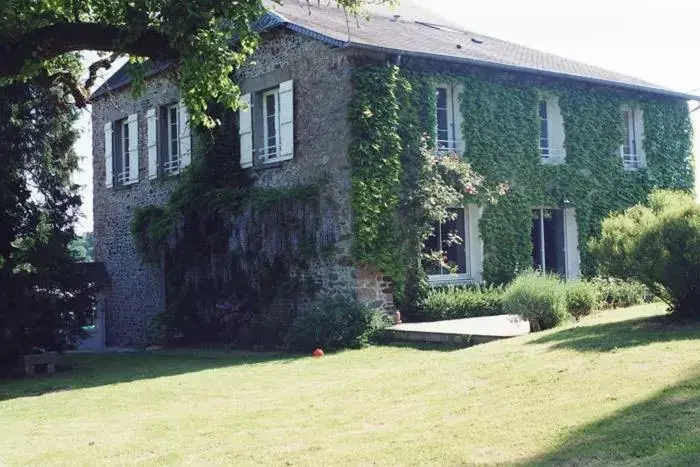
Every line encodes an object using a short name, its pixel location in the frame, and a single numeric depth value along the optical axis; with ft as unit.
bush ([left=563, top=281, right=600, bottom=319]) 41.06
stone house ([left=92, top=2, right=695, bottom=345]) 49.78
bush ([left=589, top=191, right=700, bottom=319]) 31.53
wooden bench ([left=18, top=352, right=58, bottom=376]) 46.29
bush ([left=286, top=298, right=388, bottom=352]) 45.32
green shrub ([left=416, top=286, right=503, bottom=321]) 50.47
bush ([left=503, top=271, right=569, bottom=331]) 37.81
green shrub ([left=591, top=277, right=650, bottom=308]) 45.57
